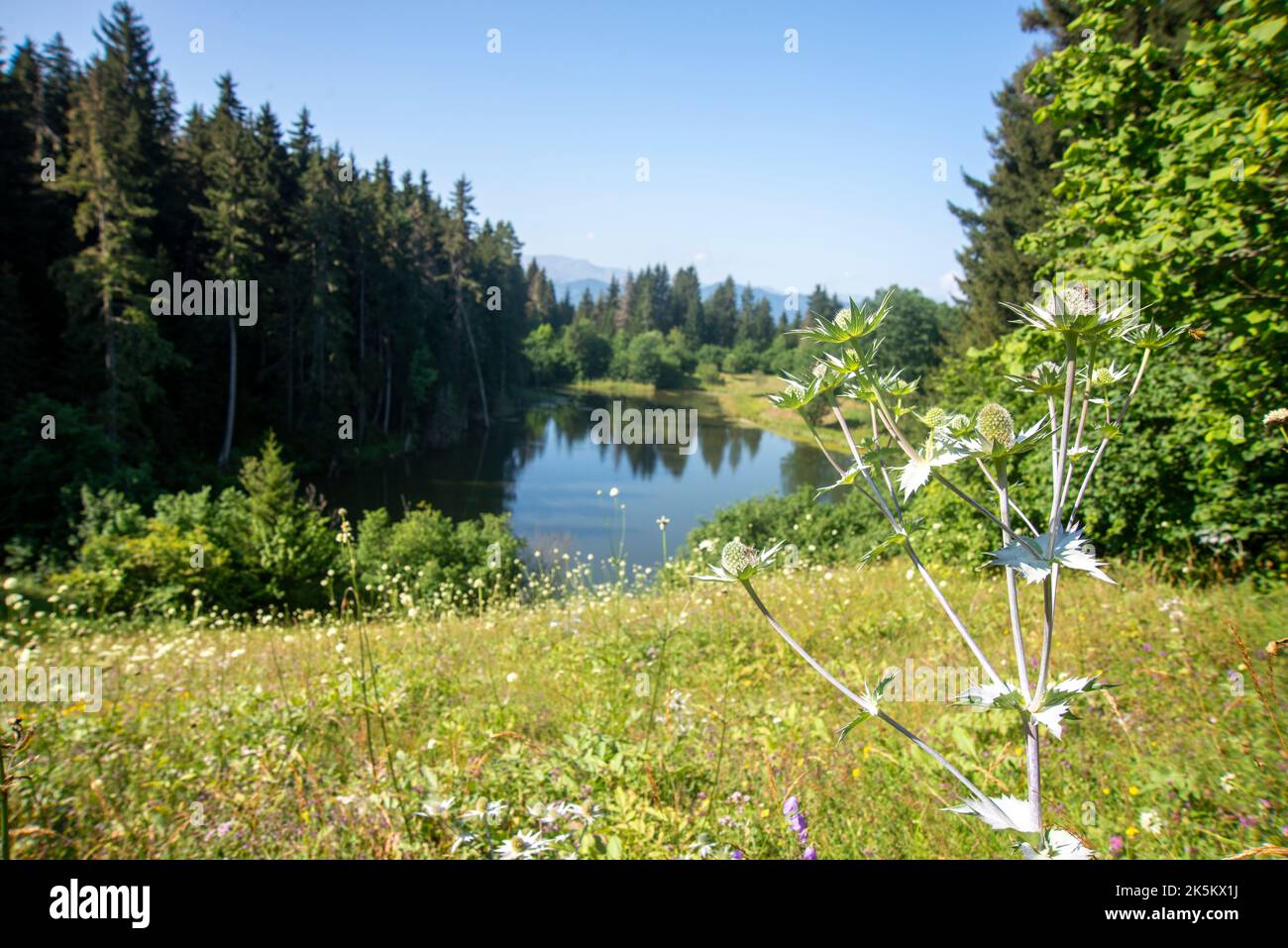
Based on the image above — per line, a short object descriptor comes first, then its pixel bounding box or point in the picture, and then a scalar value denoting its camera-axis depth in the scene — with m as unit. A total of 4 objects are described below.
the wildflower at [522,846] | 1.72
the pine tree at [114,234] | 19.69
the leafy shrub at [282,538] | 13.95
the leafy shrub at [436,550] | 13.59
